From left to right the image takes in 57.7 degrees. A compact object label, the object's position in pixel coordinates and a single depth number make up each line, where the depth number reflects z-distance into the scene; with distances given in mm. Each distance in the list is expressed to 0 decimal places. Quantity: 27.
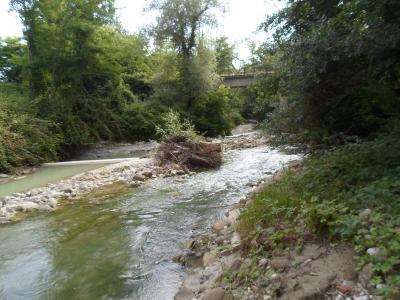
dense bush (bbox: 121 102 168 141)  20828
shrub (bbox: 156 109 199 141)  11573
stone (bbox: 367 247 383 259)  2545
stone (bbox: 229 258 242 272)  3452
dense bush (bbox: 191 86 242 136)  23047
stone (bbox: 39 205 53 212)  7473
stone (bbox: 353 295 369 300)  2379
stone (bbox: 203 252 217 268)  4012
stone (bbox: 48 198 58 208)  7677
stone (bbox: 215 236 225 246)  4496
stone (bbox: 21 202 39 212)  7508
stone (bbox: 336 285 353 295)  2504
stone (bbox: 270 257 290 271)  3076
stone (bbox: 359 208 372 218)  3105
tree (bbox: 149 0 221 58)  21453
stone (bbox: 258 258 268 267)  3250
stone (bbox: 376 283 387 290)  2321
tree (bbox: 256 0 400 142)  4445
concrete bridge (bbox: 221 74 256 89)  29455
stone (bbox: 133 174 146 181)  9781
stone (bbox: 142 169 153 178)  10119
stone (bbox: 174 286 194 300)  3445
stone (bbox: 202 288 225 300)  3051
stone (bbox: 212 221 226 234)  5054
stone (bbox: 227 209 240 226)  4986
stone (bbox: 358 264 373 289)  2482
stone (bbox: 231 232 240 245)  4127
